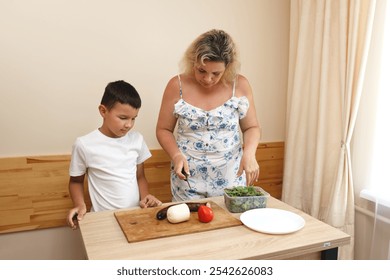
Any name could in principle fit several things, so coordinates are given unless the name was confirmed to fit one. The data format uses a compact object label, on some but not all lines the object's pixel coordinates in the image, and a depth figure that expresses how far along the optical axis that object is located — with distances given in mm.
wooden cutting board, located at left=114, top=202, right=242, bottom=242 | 1063
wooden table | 964
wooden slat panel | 1682
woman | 1450
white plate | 1100
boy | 1393
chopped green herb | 1274
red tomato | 1146
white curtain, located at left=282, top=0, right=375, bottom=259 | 1702
